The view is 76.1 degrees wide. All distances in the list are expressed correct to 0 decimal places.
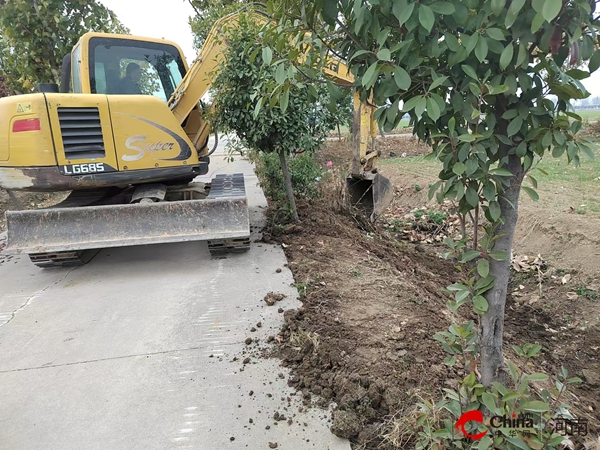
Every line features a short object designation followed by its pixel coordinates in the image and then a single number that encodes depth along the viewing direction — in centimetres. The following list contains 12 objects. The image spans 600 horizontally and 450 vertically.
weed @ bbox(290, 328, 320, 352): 273
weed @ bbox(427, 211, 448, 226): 644
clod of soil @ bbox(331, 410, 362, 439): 201
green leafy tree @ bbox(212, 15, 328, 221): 443
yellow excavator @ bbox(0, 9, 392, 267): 414
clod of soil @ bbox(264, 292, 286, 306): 352
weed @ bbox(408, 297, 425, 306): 338
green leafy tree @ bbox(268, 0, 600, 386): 111
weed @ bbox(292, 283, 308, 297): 363
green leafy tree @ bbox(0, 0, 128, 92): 673
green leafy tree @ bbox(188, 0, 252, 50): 477
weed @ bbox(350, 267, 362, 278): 398
